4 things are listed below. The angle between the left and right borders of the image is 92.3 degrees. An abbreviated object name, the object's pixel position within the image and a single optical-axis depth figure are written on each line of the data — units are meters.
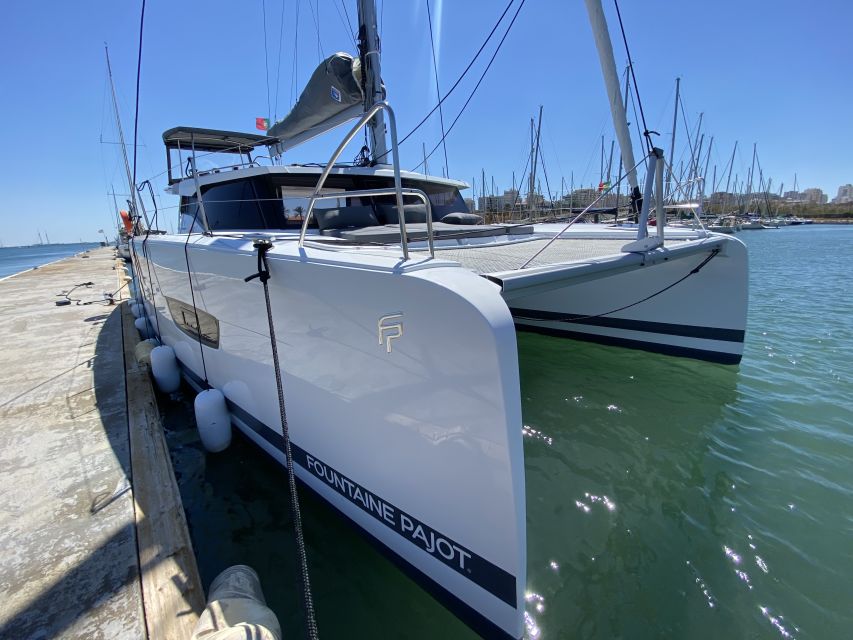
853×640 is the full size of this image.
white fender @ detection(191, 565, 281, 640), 1.47
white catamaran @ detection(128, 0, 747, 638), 1.49
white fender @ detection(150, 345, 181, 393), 4.22
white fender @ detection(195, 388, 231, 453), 3.13
